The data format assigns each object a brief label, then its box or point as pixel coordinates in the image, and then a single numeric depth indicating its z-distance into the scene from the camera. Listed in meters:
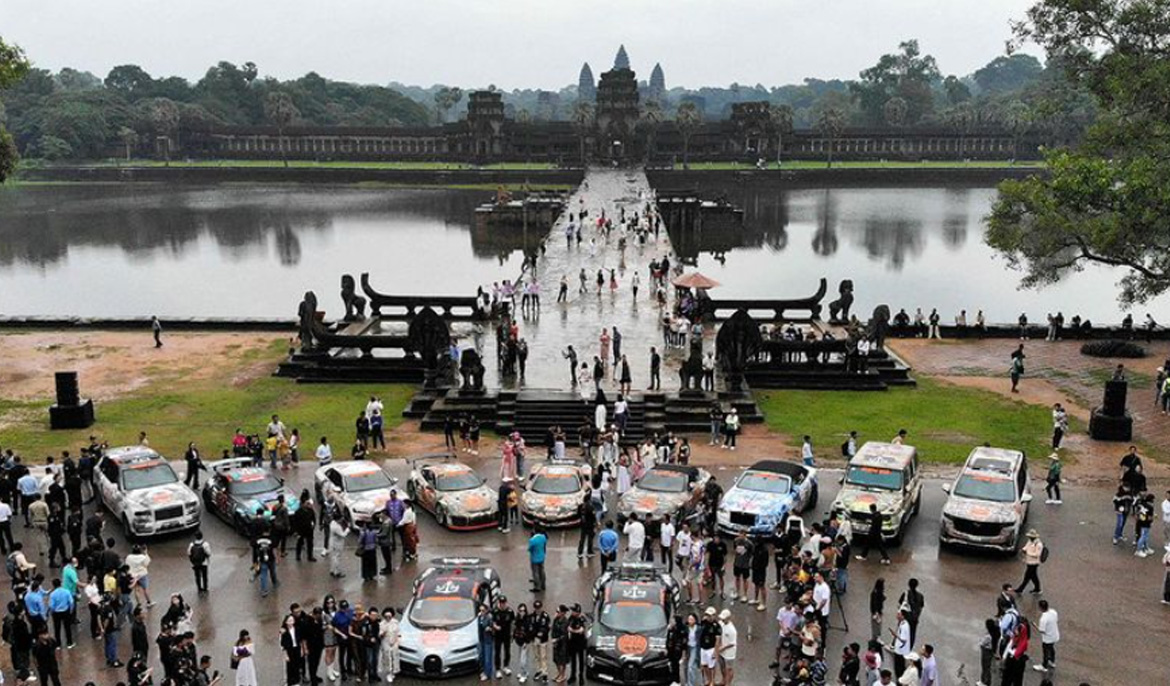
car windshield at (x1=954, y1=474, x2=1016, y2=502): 20.59
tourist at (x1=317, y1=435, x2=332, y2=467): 24.83
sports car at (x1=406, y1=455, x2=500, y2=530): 21.41
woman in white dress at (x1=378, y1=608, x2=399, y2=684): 15.37
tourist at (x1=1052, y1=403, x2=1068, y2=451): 26.77
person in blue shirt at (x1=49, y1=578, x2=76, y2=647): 16.25
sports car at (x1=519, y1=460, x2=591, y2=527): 21.34
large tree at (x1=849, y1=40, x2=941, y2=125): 197.00
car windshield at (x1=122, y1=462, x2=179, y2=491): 21.59
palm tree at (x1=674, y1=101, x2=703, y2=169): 142.88
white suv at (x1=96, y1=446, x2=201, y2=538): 20.69
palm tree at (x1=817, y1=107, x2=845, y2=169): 145.62
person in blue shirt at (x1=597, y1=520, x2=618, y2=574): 18.67
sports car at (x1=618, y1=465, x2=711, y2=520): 21.11
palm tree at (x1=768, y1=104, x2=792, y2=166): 147.62
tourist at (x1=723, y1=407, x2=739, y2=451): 27.28
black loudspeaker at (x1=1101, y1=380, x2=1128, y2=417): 28.19
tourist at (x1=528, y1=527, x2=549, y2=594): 18.08
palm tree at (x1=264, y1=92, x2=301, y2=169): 150.62
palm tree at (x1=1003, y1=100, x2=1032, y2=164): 146.25
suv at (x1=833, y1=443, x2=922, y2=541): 20.42
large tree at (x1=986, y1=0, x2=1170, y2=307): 31.98
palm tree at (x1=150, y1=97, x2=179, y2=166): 149.50
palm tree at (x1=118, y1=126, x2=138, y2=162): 146.50
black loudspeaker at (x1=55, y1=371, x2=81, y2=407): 29.16
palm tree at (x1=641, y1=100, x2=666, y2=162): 150.88
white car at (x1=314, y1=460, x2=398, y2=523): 21.09
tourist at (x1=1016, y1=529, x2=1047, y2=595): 17.97
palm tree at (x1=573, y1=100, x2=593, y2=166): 145.88
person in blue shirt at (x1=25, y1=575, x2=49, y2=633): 15.89
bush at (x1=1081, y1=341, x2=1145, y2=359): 38.33
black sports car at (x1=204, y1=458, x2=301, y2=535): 20.91
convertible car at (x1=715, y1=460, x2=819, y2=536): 20.47
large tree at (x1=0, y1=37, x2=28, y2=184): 37.53
